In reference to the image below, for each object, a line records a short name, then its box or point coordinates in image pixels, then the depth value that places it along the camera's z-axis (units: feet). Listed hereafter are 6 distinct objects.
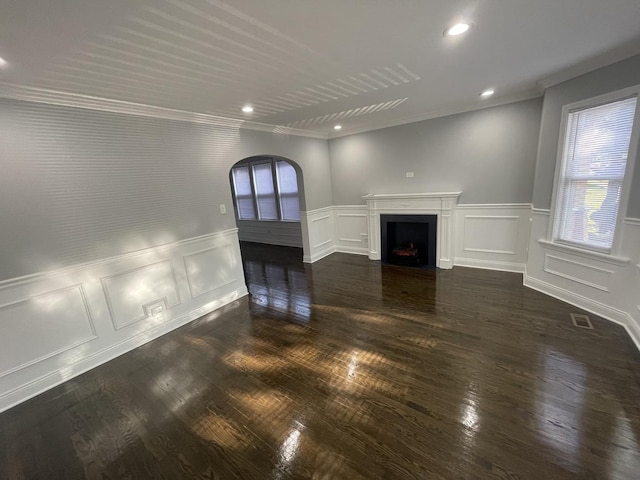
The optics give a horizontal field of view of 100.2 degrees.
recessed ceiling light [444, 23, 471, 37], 5.71
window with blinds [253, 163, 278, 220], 21.49
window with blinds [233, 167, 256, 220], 23.07
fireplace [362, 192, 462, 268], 14.20
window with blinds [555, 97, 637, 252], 8.46
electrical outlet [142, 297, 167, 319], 9.80
